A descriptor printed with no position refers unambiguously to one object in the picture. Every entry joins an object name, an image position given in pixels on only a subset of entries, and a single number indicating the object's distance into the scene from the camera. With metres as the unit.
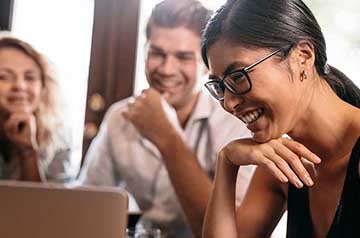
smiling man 1.89
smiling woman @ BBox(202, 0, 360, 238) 1.29
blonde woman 2.09
